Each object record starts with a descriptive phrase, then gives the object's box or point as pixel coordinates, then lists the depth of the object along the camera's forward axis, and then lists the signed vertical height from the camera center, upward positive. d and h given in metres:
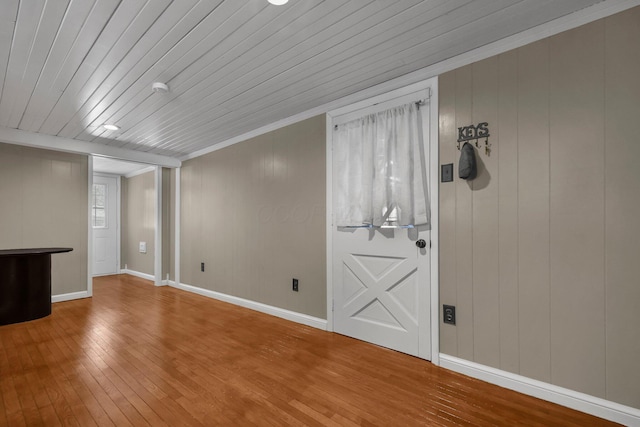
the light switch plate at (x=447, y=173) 2.35 +0.34
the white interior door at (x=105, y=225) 6.55 -0.18
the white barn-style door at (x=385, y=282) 2.49 -0.62
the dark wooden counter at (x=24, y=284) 3.22 -0.75
